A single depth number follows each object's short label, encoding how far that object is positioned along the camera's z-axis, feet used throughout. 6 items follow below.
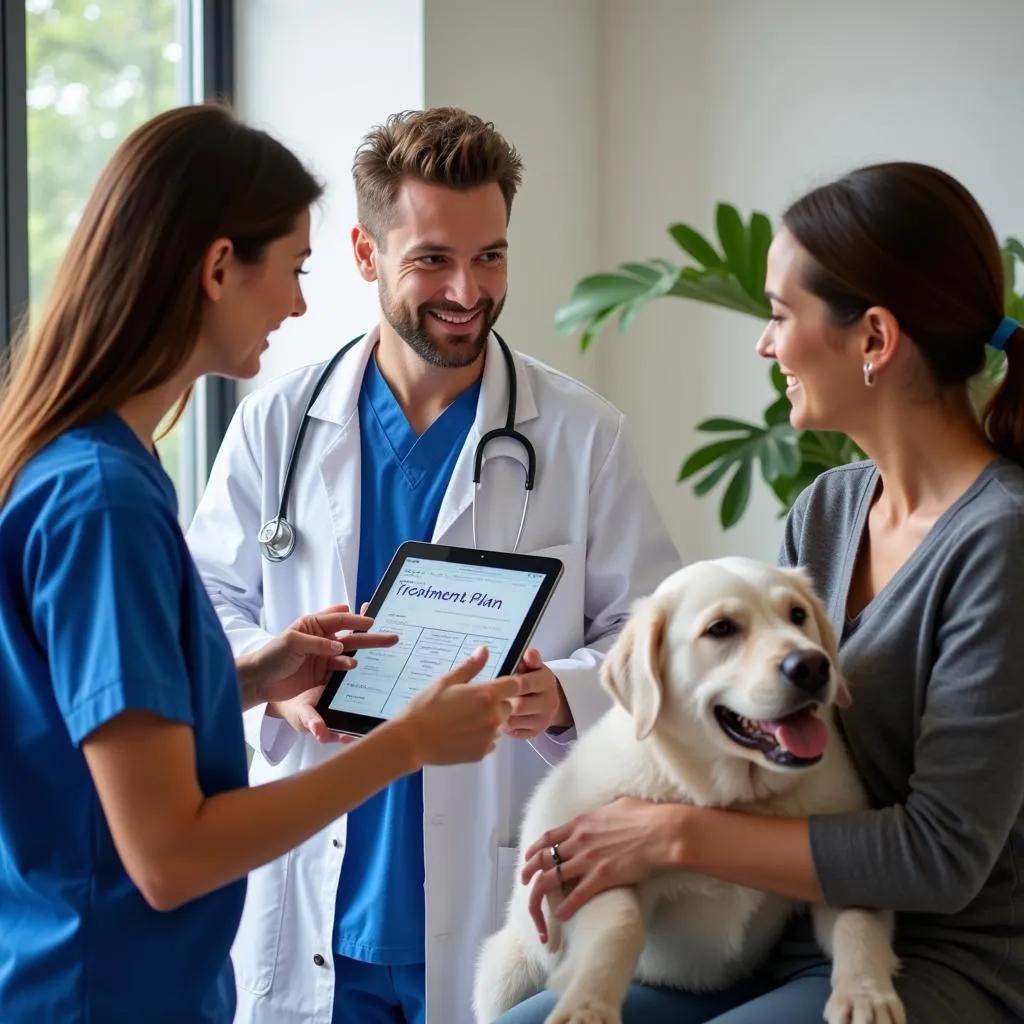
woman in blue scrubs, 3.44
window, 8.01
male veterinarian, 6.07
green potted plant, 8.43
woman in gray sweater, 4.19
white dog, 4.22
